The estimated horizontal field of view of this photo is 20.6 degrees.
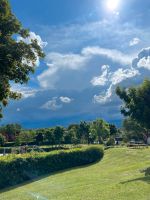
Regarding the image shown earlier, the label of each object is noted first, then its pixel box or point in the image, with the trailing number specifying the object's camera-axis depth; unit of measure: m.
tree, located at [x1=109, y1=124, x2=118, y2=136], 116.29
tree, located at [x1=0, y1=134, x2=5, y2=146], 88.53
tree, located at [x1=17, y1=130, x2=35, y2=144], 93.21
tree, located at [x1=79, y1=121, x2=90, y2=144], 109.94
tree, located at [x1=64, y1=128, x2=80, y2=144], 105.06
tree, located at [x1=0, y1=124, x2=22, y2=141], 106.56
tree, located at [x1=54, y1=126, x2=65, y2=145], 102.26
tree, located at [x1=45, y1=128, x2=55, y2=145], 103.00
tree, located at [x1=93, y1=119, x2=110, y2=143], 94.00
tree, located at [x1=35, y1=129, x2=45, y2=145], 105.76
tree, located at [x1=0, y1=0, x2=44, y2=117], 13.34
